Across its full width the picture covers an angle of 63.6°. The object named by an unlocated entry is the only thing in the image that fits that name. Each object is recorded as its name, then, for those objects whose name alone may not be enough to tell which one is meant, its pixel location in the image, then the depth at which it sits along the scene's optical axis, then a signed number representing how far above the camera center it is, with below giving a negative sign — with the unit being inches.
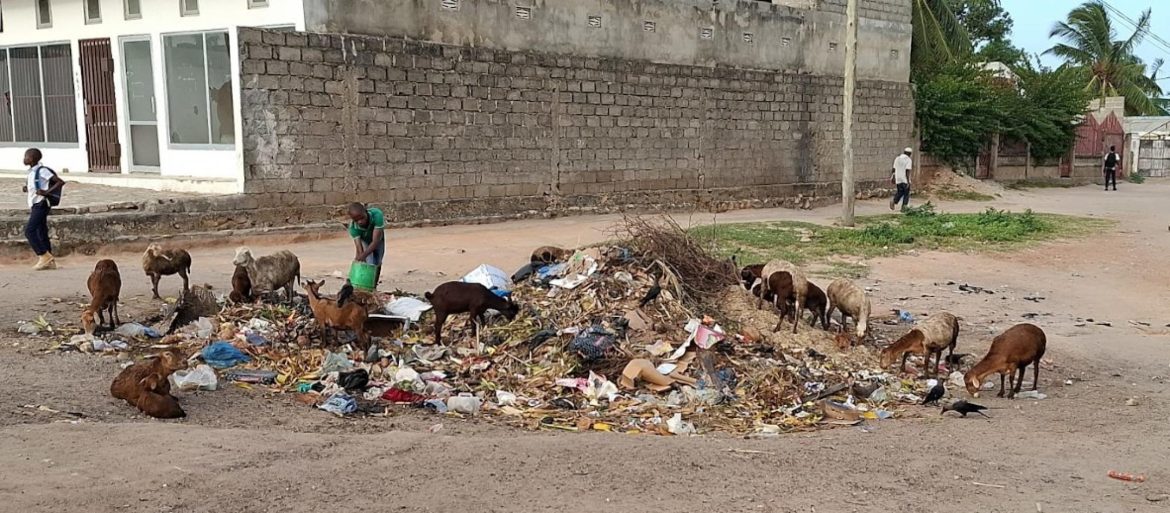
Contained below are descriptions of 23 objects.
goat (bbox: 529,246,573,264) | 377.1 -44.6
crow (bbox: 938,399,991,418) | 237.3 -66.8
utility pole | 684.7 +25.9
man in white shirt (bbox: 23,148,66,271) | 408.5 -22.0
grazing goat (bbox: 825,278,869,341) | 312.5 -53.4
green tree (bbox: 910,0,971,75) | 1149.1 +132.0
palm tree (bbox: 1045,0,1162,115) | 1868.8 +173.2
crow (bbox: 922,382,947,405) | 255.8 -68.5
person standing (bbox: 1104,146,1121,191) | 1256.2 -34.1
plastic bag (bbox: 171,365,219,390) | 239.0 -59.0
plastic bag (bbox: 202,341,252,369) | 265.7 -59.1
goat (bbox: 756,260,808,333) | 309.3 -45.7
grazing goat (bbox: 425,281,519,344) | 282.7 -46.5
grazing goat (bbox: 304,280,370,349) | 274.1 -49.2
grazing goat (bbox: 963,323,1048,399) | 253.9 -57.4
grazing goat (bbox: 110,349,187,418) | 214.7 -55.8
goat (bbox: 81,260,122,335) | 291.0 -44.4
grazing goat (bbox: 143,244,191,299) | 342.0 -41.8
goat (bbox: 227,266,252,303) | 324.8 -47.3
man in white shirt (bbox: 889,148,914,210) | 826.2 -30.9
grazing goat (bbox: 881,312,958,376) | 274.5 -57.4
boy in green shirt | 332.5 -30.9
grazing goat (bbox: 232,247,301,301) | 326.0 -42.4
